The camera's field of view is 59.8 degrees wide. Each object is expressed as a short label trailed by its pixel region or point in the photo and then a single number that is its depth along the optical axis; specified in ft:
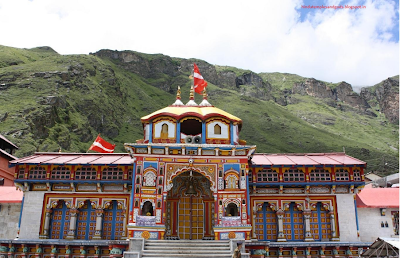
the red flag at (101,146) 99.86
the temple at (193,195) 81.30
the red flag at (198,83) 93.86
